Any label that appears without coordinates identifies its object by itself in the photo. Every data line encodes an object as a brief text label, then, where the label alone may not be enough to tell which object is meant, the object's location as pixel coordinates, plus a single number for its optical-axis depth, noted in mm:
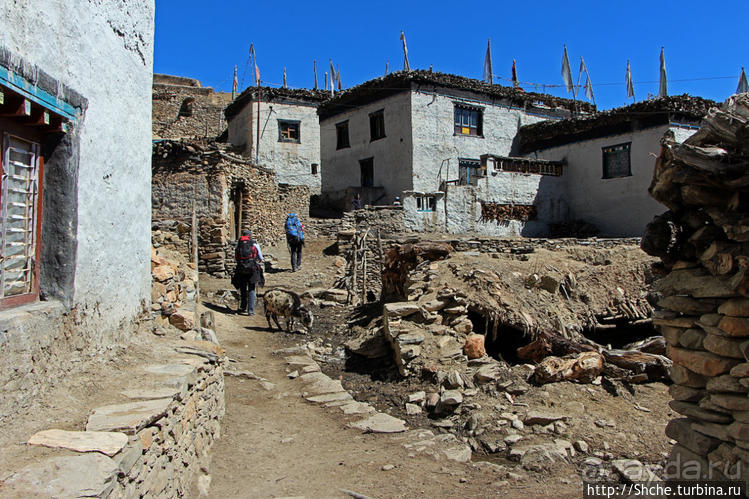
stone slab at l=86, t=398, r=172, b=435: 3446
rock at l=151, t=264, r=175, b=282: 7101
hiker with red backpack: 10867
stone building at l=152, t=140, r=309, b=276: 14633
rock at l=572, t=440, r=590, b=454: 5838
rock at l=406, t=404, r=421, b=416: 6855
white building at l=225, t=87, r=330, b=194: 27375
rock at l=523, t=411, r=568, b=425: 6363
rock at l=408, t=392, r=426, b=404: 7098
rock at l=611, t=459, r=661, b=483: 5189
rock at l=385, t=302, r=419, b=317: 8852
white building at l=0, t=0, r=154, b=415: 3713
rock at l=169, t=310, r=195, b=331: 6660
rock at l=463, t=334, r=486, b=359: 8078
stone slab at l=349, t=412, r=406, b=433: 6328
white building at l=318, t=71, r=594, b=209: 22844
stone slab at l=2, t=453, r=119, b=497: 2682
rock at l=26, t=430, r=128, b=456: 3133
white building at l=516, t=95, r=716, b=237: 21109
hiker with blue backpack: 15227
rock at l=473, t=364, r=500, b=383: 7347
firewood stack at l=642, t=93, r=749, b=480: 3514
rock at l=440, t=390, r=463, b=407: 6745
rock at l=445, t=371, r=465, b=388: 7184
